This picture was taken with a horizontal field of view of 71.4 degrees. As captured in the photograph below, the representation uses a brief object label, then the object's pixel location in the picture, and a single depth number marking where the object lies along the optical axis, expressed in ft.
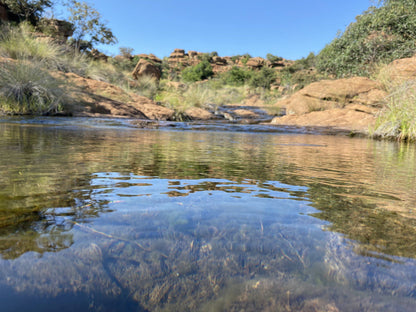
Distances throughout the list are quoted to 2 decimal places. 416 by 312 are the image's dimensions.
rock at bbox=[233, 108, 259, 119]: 48.37
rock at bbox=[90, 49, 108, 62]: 75.22
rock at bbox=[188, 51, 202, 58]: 232.73
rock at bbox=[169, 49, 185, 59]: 231.91
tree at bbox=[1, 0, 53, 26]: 61.00
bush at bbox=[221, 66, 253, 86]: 131.95
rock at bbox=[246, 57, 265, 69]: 187.36
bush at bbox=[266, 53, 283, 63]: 190.70
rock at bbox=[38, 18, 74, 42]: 63.35
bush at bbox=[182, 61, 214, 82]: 159.84
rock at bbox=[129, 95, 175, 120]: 40.23
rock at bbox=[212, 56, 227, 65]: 212.68
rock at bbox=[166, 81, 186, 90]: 66.60
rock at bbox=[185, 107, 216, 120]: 44.06
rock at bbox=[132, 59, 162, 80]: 73.56
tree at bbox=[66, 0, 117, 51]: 68.95
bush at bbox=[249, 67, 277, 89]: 119.03
